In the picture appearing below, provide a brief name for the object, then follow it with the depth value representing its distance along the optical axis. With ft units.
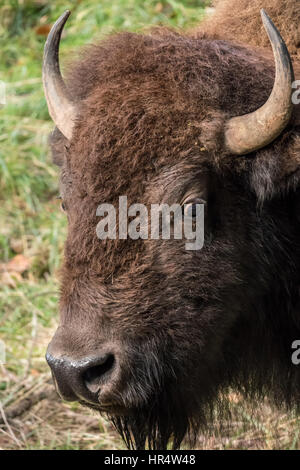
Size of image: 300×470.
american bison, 22.21
